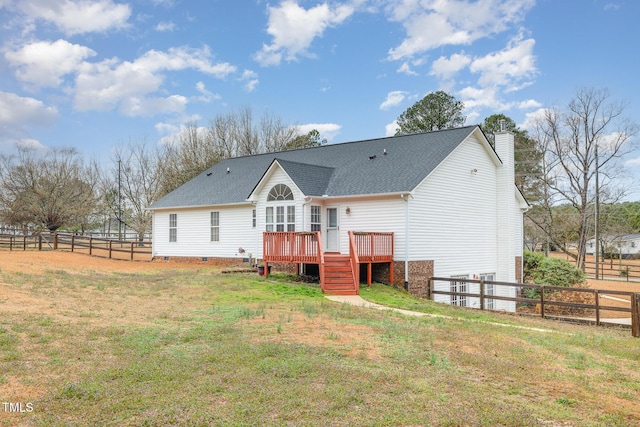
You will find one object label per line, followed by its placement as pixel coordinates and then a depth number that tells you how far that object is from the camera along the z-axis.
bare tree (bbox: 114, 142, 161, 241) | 49.41
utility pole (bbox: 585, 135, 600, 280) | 34.16
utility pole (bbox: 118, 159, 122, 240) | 51.16
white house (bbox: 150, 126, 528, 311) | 18.44
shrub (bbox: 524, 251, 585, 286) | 23.28
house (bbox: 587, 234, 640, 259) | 63.41
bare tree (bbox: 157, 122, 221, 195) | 45.28
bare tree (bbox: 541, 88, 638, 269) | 35.44
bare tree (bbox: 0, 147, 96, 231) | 45.22
